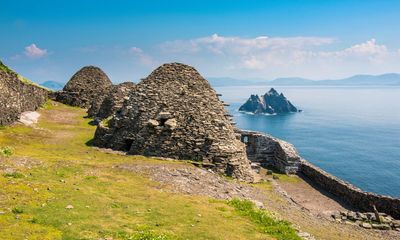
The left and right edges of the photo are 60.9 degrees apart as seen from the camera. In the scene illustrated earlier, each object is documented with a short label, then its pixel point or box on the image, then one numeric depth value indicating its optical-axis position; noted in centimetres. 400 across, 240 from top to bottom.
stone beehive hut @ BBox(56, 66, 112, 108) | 6175
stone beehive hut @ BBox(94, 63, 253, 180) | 2925
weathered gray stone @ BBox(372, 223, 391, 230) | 2488
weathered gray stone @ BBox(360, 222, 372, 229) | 2466
